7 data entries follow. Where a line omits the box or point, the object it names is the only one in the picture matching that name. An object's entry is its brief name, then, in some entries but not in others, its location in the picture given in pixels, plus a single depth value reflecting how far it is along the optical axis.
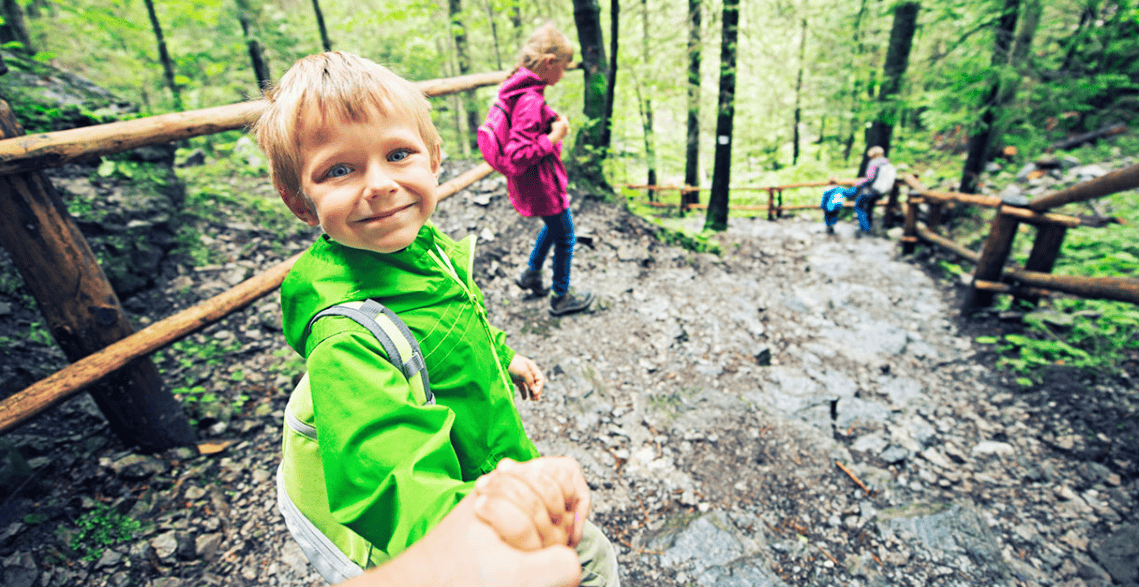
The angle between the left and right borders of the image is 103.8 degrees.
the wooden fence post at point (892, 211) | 9.25
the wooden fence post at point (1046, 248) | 4.43
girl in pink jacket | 3.00
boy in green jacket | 0.75
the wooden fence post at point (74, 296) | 1.87
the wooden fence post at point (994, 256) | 4.80
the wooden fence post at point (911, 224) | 7.55
